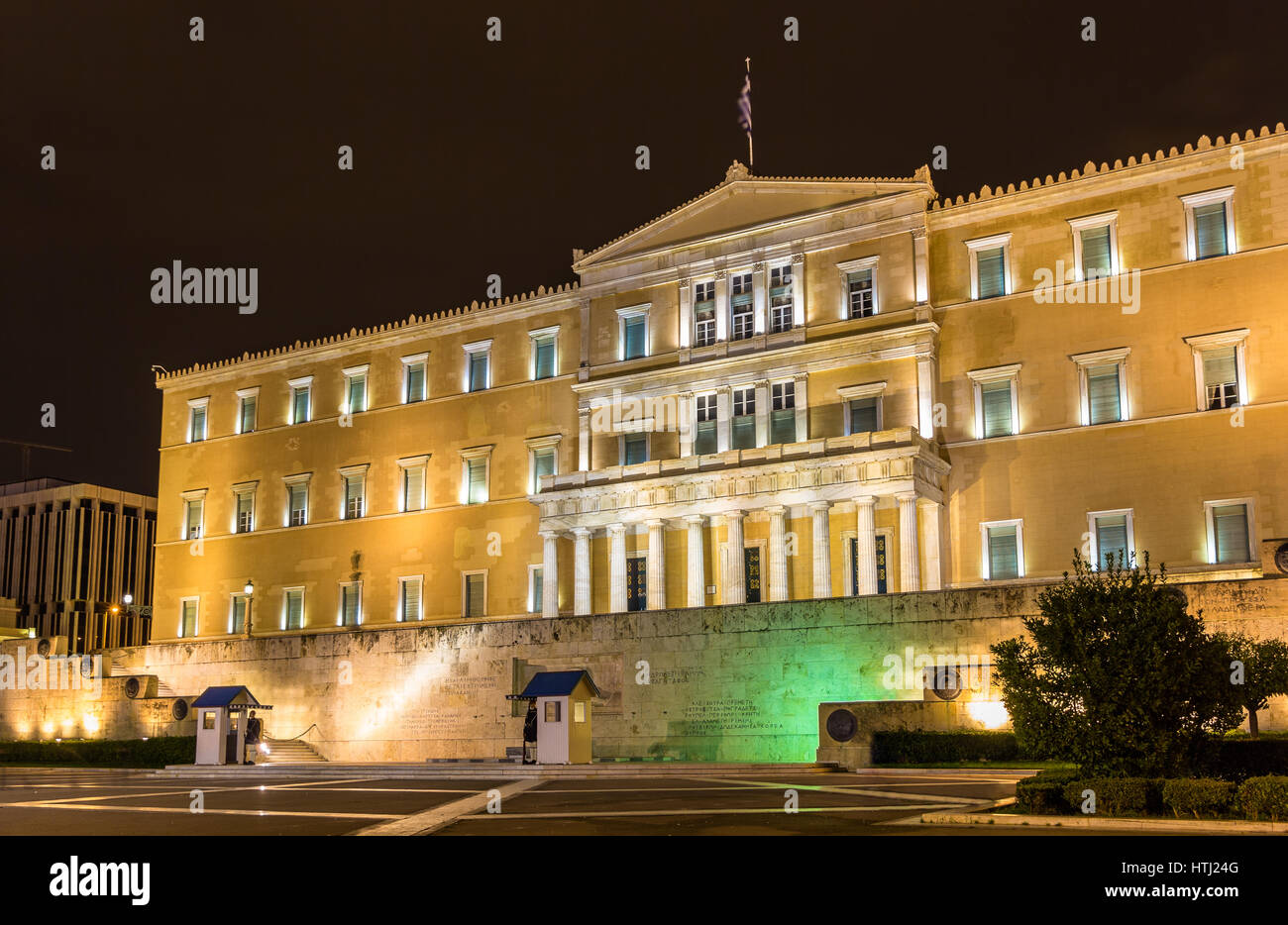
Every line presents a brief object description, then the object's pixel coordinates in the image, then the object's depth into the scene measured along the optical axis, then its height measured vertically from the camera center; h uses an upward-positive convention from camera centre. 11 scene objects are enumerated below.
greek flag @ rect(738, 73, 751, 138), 47.33 +19.71
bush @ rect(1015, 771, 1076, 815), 16.75 -1.95
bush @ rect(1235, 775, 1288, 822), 15.09 -1.78
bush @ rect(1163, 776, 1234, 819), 15.74 -1.83
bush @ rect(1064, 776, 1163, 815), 16.39 -1.88
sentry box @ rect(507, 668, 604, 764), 31.36 -1.51
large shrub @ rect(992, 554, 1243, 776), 17.86 -0.54
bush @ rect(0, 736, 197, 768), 39.03 -3.02
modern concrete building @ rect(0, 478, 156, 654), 111.75 +8.06
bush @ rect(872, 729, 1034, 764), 27.02 -2.10
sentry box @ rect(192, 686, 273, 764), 37.22 -2.09
